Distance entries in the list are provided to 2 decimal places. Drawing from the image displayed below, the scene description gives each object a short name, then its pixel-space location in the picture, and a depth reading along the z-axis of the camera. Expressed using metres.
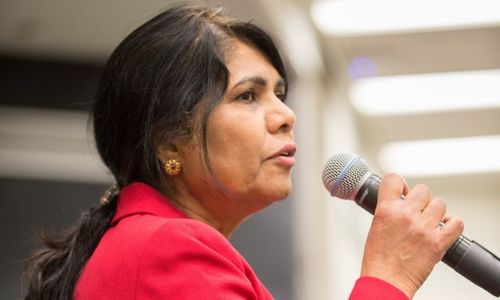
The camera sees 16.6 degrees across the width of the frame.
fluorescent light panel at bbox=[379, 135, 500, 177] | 14.03
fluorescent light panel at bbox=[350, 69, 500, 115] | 11.72
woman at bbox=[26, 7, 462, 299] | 2.47
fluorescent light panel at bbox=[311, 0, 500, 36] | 9.77
